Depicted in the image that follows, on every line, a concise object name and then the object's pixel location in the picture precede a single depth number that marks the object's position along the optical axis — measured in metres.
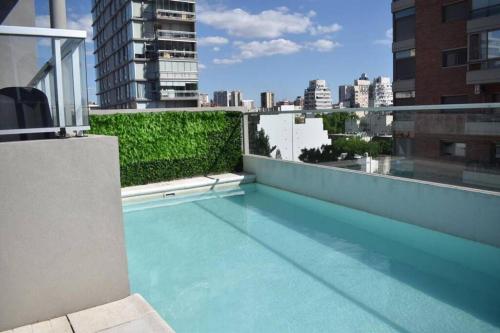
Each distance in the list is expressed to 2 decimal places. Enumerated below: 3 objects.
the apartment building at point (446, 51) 25.36
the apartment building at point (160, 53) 57.38
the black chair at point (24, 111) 3.64
